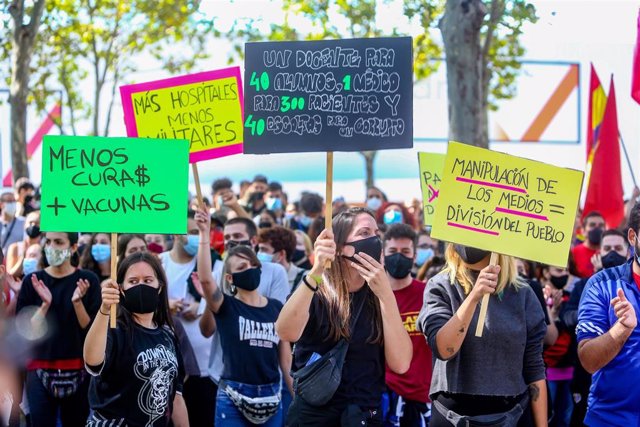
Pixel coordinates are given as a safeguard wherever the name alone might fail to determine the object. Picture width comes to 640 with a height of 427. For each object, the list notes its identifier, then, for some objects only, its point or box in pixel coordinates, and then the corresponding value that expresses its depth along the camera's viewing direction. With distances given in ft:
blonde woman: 16.74
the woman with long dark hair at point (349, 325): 15.56
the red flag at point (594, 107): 41.89
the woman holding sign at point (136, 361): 17.92
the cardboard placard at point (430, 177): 22.85
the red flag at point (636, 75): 26.09
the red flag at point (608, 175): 37.63
